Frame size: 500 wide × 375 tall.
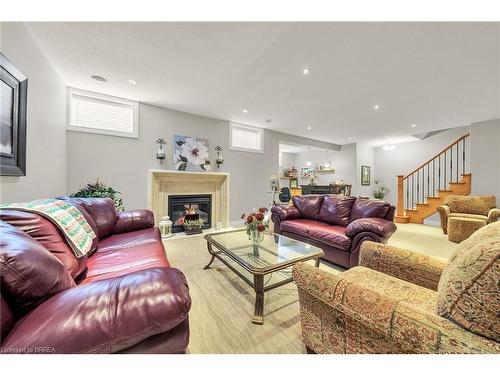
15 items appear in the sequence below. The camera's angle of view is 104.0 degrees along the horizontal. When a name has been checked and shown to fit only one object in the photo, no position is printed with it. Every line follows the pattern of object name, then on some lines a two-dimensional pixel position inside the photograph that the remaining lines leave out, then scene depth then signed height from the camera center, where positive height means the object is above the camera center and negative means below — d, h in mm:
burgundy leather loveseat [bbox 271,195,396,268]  2160 -486
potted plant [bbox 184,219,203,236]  3844 -835
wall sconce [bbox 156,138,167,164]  3602 +609
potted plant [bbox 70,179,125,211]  2746 -131
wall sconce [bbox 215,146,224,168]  4242 +585
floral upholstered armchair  617 -489
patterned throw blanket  1236 -262
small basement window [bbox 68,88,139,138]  3066 +1160
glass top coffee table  1484 -657
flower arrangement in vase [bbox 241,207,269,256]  1962 -410
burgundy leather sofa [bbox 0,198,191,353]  610 -436
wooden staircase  4812 +151
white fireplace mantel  3689 -74
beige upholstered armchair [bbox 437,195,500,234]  3771 -377
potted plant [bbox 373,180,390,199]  6527 -95
